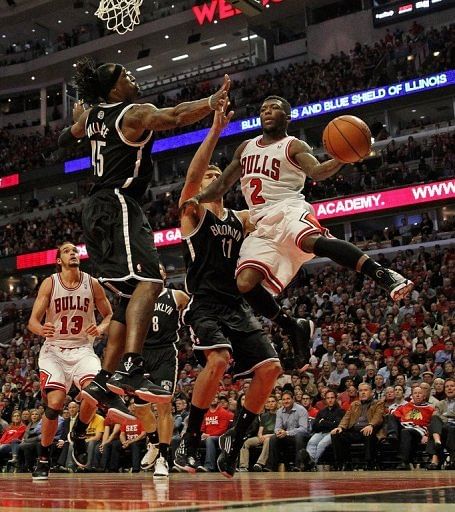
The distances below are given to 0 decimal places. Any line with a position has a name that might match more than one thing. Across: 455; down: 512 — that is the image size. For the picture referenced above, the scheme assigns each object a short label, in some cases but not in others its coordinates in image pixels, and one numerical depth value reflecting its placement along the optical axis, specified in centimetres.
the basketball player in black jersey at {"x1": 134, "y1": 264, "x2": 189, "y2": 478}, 785
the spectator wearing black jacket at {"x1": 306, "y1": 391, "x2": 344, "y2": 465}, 1055
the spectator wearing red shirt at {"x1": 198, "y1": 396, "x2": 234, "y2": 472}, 1123
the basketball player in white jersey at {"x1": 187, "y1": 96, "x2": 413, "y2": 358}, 526
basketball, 519
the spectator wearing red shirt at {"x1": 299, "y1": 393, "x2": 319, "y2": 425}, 1148
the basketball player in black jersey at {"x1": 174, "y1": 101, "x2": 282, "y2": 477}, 559
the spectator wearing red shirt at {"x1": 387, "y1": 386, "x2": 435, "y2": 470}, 981
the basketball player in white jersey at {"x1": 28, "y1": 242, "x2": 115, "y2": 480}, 688
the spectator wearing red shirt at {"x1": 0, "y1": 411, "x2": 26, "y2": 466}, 1391
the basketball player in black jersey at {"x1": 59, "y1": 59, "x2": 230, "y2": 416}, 463
